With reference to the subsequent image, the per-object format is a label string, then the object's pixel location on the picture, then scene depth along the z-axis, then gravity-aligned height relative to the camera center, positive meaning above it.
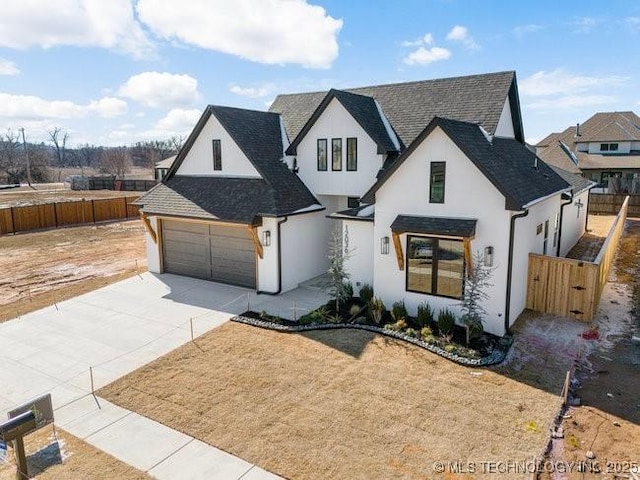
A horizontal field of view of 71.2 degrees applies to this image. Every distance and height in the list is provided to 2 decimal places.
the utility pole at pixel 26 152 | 66.81 +3.33
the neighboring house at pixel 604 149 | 37.76 +1.73
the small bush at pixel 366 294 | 14.30 -3.92
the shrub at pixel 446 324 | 11.78 -4.06
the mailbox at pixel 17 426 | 6.75 -3.84
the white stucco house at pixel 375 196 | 12.06 -0.83
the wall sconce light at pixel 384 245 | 13.35 -2.22
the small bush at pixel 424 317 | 12.36 -4.04
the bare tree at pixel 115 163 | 88.81 +2.13
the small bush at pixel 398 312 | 12.80 -4.04
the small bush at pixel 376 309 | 12.87 -4.02
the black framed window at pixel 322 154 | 17.52 +0.65
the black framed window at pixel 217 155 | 17.83 +0.68
